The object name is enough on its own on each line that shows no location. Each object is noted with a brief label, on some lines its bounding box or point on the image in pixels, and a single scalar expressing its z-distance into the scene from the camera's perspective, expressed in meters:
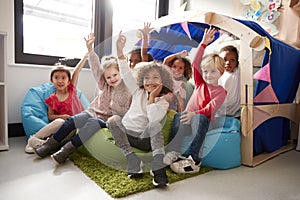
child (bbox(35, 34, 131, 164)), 1.07
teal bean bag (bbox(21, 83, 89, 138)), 1.42
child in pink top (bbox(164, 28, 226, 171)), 1.13
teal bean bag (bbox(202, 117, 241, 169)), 1.15
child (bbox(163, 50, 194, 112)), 1.13
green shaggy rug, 0.89
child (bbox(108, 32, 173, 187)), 0.94
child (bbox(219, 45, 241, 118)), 1.28
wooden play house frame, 1.16
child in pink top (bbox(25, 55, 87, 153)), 1.48
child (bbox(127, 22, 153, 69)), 1.07
